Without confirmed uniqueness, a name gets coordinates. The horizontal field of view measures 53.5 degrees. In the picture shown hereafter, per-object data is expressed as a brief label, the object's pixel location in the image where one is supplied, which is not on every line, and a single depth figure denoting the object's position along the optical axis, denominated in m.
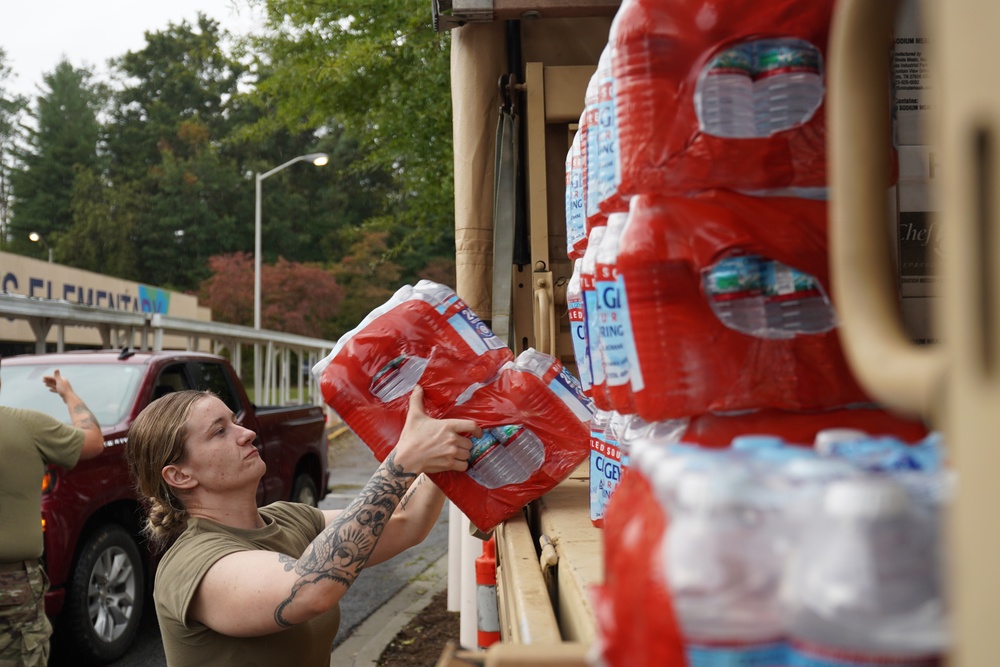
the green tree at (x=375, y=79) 10.03
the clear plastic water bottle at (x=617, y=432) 2.03
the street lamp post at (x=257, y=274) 21.92
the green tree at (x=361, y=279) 45.82
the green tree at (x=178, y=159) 54.91
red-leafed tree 44.31
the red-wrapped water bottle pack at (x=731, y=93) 1.51
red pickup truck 6.13
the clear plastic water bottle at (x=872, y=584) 0.75
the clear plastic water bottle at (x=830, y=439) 0.98
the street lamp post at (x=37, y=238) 55.49
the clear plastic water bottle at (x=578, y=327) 2.53
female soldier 2.54
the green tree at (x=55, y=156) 57.56
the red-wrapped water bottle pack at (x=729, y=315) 1.46
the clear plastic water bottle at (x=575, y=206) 2.59
